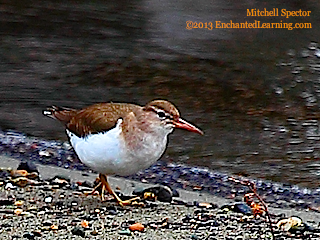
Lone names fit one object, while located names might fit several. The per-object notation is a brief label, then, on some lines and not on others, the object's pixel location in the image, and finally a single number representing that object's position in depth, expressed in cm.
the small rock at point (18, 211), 923
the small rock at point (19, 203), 964
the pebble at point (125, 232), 867
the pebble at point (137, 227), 883
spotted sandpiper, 992
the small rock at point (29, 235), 822
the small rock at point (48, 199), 1005
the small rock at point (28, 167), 1167
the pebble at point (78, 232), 847
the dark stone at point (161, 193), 1067
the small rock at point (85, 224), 890
